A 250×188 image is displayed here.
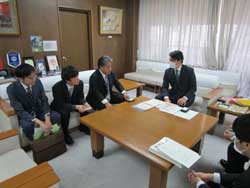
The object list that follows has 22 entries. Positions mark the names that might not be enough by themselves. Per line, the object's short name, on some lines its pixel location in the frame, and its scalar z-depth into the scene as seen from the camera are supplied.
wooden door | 4.00
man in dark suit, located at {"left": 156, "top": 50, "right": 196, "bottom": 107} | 2.61
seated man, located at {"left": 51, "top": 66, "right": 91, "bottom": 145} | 2.19
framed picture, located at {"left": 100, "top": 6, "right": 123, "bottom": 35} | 4.52
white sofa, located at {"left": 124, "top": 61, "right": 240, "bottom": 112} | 2.91
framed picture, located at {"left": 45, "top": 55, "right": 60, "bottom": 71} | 3.74
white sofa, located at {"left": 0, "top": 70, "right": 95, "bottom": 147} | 1.91
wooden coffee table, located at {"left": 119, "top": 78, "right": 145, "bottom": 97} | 3.30
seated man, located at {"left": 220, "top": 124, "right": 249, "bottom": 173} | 1.51
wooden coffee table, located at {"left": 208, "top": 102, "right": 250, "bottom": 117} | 2.32
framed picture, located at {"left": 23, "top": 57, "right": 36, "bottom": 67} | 3.42
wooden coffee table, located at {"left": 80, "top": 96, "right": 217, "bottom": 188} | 1.37
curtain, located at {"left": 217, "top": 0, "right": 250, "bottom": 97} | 3.38
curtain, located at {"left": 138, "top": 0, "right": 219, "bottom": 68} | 3.81
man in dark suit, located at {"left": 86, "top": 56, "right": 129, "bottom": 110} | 2.47
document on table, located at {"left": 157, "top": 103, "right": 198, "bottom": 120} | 1.96
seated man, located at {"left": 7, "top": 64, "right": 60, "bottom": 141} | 1.86
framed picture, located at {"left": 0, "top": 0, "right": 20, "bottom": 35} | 3.07
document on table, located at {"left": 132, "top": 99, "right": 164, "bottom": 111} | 2.13
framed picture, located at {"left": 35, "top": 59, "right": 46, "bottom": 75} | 3.59
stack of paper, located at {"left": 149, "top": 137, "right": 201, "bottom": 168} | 1.23
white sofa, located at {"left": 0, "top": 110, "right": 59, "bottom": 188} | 1.14
